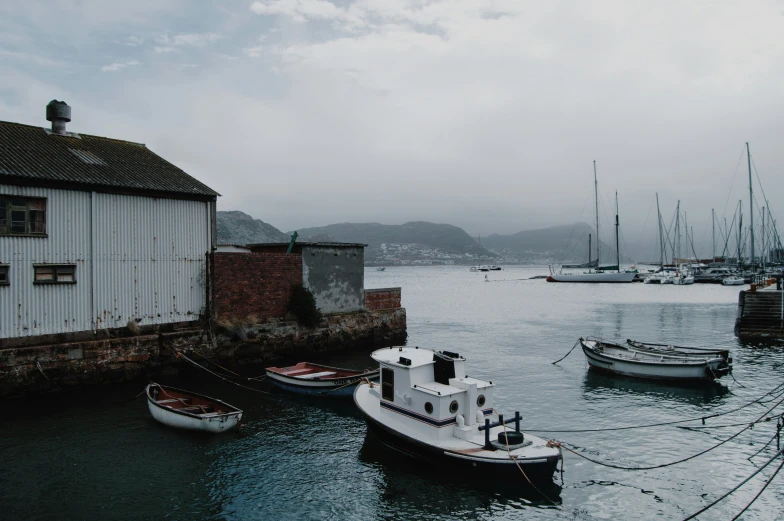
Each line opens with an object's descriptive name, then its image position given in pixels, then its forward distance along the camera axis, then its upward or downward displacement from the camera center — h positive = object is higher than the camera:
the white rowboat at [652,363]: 26.45 -5.63
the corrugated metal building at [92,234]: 22.69 +1.21
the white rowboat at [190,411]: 18.33 -5.52
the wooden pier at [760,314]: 39.88 -4.57
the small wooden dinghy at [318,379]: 22.88 -5.49
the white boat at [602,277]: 122.62 -4.82
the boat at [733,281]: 105.06 -5.10
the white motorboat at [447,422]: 14.54 -5.16
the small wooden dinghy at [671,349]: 27.20 -5.35
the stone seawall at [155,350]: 21.94 -4.61
